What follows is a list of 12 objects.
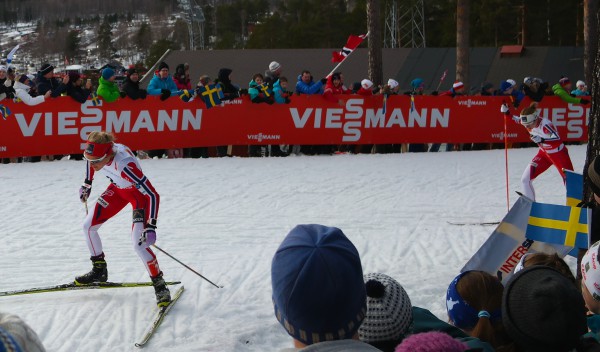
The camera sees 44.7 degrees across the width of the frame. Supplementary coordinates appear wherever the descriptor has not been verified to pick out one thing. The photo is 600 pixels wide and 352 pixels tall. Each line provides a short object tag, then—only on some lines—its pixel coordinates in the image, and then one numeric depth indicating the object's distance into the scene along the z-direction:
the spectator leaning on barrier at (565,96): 18.06
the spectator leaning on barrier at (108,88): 14.87
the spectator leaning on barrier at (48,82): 14.65
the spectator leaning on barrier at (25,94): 14.30
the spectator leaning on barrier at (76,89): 14.70
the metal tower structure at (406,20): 47.74
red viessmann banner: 14.84
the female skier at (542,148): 10.46
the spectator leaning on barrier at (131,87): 15.20
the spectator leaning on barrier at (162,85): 15.57
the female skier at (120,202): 6.67
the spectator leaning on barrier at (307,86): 16.66
